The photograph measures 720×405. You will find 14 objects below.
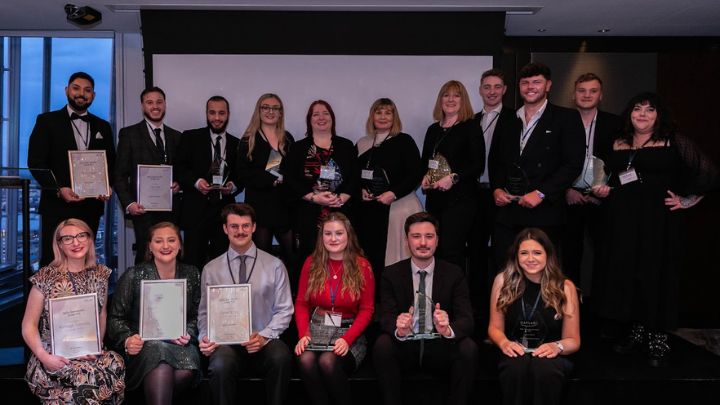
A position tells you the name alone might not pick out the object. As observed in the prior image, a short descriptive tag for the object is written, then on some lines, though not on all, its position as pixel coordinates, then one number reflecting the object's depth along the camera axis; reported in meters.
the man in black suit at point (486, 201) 4.55
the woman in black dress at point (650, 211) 3.96
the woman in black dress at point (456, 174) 4.42
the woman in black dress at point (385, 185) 4.61
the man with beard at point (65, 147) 4.71
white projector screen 5.80
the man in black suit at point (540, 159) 4.09
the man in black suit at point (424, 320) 3.45
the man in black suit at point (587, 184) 4.34
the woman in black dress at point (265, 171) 4.68
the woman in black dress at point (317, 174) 4.53
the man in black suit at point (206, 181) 4.80
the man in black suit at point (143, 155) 4.78
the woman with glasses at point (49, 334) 3.33
